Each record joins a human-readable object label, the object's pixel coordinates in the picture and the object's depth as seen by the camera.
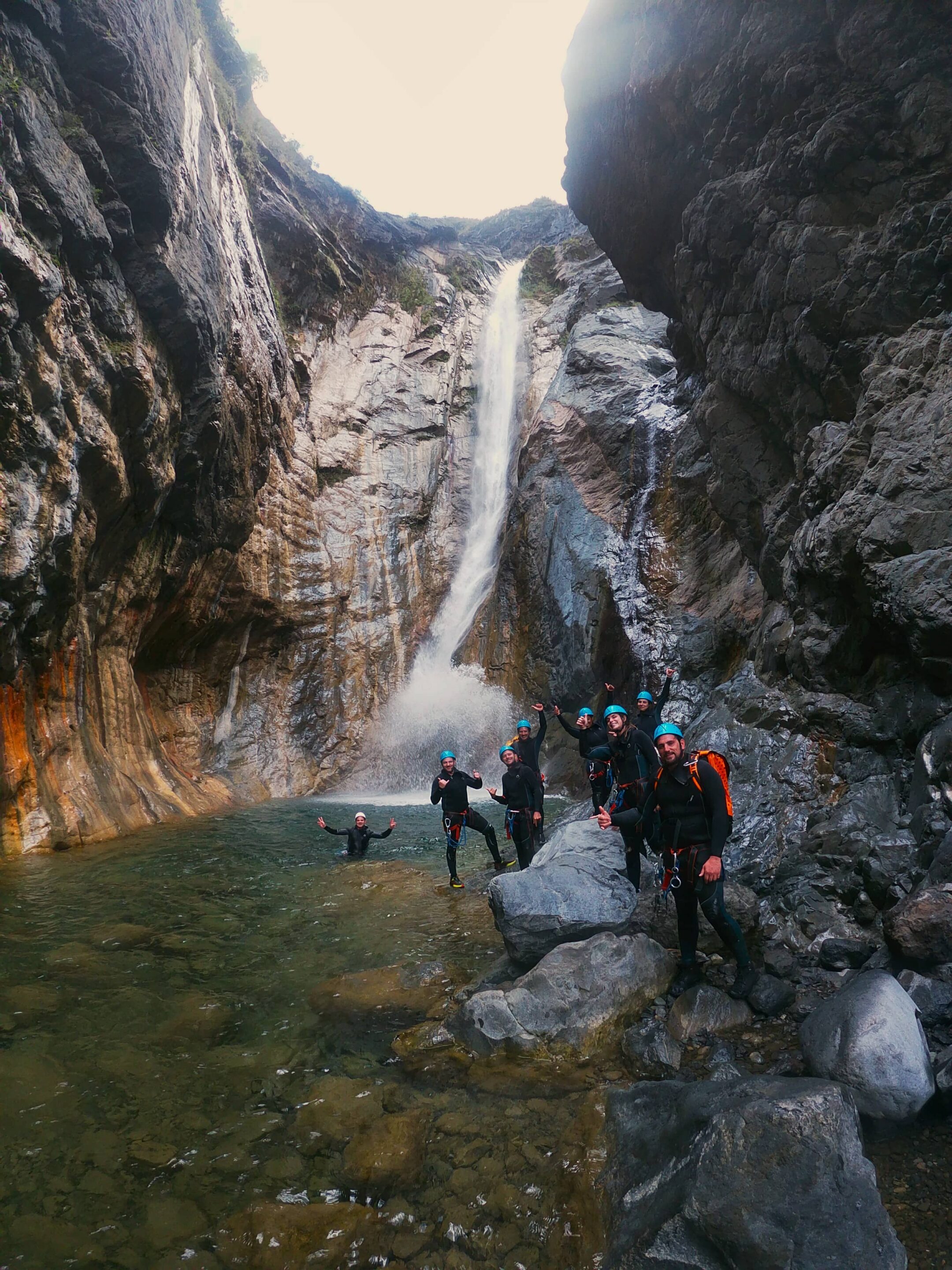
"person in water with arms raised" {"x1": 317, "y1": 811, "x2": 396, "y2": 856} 11.65
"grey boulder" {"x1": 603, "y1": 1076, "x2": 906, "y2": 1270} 2.69
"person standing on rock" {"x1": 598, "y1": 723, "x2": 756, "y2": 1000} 5.11
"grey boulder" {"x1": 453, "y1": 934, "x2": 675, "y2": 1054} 4.80
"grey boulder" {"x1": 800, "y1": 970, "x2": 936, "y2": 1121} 3.45
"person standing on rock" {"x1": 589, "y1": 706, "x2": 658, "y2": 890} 7.66
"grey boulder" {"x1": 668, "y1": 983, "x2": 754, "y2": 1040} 4.70
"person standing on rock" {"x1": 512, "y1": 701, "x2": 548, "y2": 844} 10.21
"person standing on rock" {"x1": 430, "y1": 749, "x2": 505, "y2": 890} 9.94
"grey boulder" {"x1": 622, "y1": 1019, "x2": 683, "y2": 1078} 4.42
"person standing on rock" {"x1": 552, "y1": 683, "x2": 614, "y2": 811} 10.05
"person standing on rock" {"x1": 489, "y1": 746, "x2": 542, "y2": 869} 9.54
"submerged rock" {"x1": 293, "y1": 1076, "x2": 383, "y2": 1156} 3.96
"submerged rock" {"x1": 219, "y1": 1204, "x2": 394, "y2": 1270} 3.15
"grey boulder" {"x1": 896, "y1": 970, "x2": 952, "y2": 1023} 4.00
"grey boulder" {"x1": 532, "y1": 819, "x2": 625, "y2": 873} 6.99
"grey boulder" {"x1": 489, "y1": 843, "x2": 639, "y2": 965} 5.88
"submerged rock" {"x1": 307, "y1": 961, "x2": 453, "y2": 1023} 5.61
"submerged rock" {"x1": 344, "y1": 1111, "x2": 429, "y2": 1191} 3.67
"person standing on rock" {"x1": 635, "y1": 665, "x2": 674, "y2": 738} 9.50
